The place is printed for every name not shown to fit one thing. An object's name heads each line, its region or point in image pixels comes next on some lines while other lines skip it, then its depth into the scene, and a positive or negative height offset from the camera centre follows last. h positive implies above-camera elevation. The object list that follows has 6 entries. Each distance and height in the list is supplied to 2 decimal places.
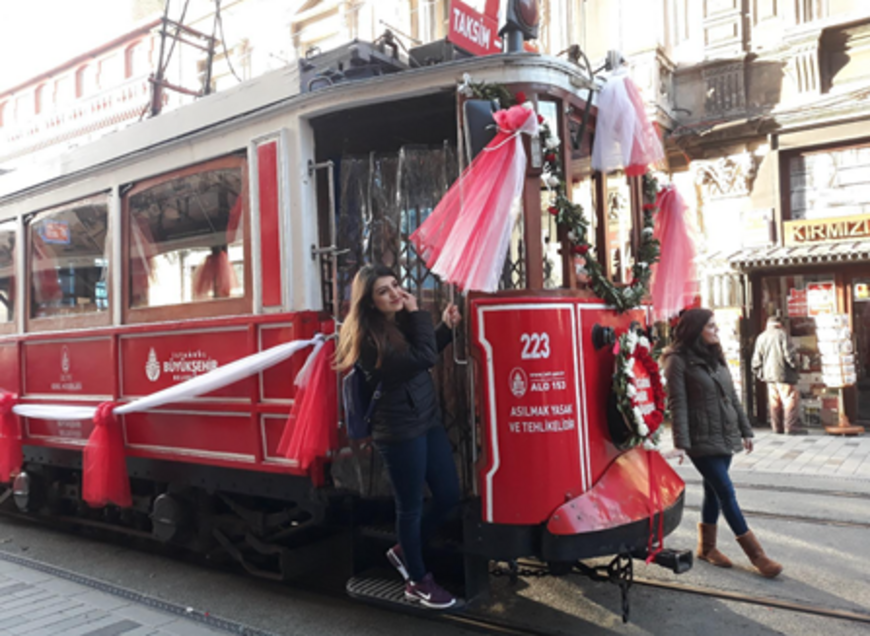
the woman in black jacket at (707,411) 4.66 -0.57
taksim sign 4.28 +1.79
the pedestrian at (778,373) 10.72 -0.80
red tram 3.63 +0.10
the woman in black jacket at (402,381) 3.60 -0.25
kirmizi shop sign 11.02 +1.29
